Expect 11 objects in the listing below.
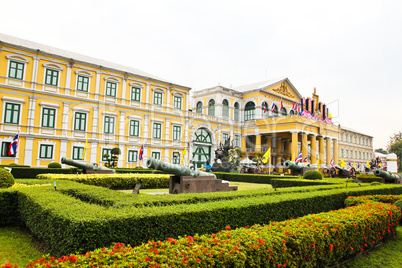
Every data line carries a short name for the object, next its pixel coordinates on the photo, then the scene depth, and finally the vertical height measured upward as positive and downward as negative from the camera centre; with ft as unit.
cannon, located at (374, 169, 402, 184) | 61.88 -2.99
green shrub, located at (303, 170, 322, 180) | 63.82 -3.08
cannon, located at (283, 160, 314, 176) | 77.78 -1.85
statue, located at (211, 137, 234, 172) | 98.48 -0.55
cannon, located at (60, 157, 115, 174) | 51.98 -2.63
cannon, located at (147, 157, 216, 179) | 30.84 -1.39
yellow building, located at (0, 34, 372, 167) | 77.10 +16.47
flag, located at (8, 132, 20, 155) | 64.45 +1.46
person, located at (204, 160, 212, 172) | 100.23 -3.42
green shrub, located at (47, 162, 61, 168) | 69.29 -2.78
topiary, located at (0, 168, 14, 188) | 28.20 -2.77
